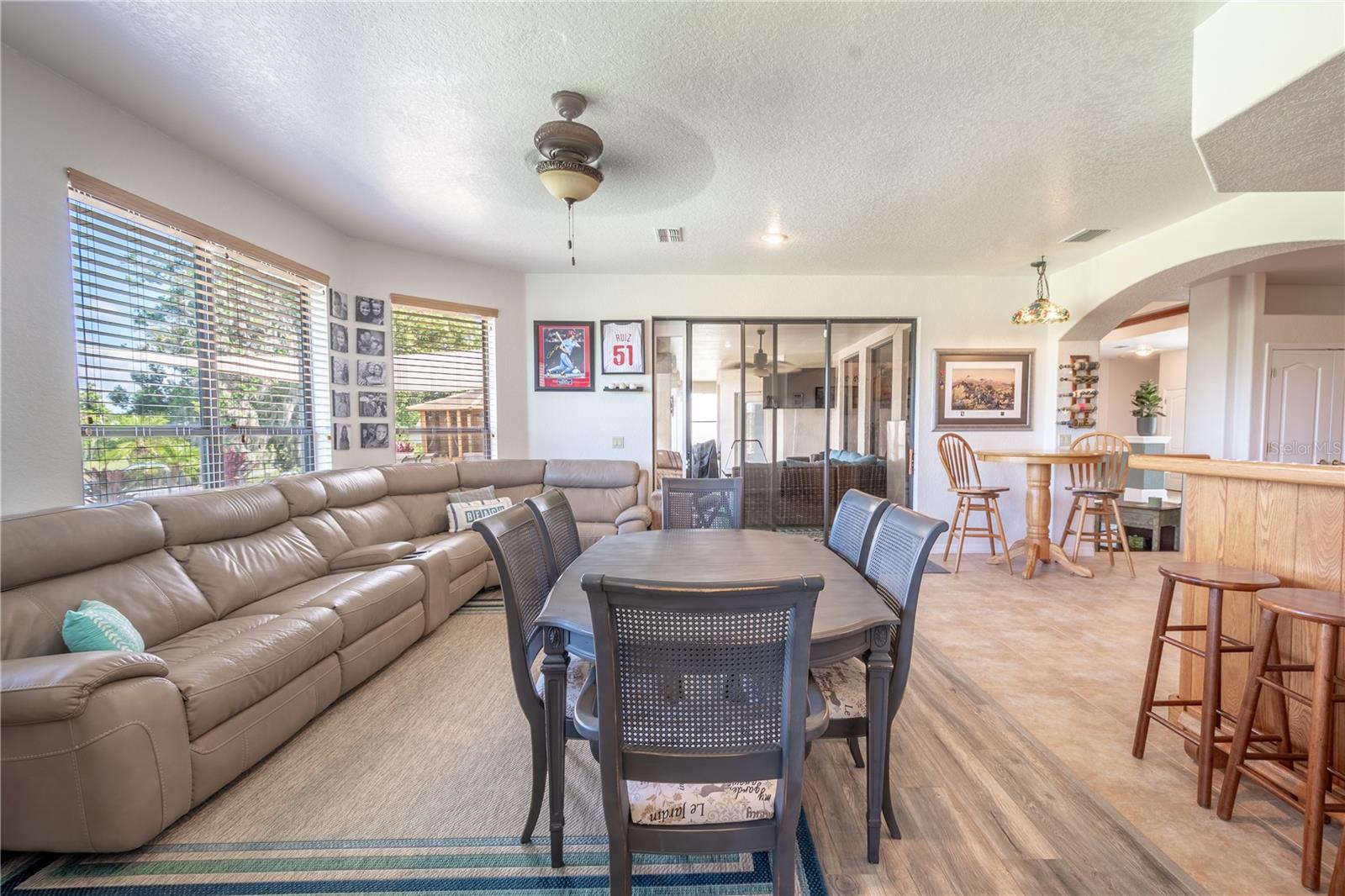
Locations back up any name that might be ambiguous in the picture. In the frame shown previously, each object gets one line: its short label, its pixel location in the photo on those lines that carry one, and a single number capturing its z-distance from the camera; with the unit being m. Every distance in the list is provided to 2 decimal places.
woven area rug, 1.40
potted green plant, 6.76
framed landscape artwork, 5.00
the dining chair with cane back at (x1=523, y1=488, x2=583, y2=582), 1.96
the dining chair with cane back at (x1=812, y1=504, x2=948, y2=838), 1.46
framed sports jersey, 4.95
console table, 5.80
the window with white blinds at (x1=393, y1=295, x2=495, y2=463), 4.38
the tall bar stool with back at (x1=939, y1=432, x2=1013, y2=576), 4.38
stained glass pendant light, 4.01
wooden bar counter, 1.58
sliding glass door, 5.09
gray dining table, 1.32
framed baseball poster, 4.96
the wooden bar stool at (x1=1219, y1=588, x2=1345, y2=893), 1.32
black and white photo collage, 3.84
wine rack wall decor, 4.89
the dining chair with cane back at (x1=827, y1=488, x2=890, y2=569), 1.94
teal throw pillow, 1.70
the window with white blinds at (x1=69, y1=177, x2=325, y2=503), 2.23
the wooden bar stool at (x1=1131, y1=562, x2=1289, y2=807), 1.60
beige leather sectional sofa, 1.37
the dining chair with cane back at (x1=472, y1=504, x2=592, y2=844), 1.42
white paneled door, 4.88
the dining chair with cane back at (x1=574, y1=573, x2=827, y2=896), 0.92
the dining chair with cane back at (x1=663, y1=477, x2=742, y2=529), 2.86
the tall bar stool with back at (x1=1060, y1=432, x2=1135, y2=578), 4.31
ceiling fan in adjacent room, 5.11
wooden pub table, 4.12
